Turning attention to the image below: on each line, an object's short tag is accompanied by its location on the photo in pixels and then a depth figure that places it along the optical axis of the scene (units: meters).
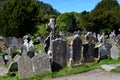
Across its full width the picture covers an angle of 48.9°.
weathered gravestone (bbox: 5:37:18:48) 14.05
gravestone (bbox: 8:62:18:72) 6.47
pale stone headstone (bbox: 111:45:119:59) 7.33
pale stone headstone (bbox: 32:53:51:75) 5.79
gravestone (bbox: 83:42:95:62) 6.91
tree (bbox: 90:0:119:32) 24.83
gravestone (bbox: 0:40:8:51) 12.60
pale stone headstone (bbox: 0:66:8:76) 6.30
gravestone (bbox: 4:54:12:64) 7.96
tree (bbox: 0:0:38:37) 19.31
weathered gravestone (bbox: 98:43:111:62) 7.11
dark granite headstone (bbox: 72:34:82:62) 6.69
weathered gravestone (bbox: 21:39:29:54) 9.35
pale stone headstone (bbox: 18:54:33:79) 5.81
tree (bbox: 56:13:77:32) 32.43
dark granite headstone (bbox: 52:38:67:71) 6.26
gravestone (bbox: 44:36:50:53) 7.68
